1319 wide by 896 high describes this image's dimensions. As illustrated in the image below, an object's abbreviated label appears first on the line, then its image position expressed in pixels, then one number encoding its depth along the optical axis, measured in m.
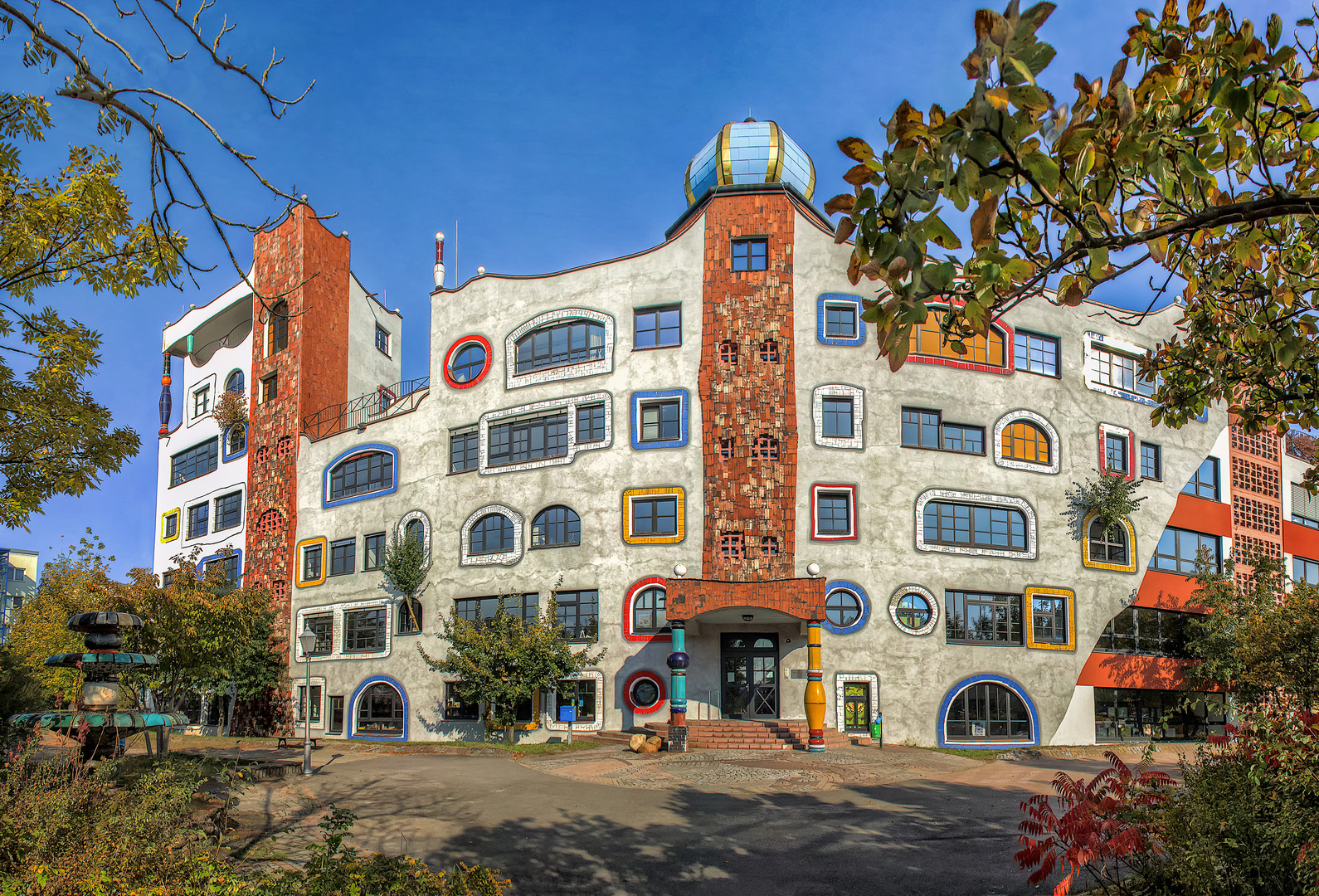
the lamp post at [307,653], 18.47
